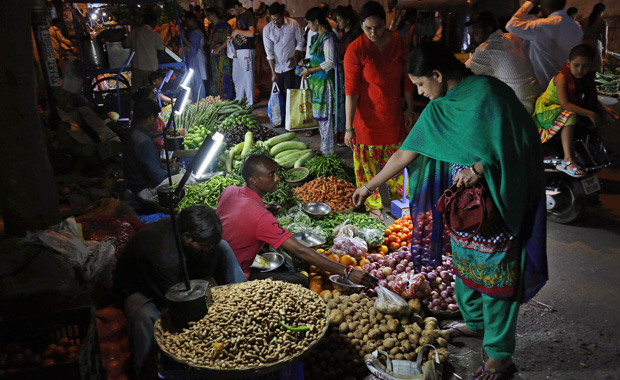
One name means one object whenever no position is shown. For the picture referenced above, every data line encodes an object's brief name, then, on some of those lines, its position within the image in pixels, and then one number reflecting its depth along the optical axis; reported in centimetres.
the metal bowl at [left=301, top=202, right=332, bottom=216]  524
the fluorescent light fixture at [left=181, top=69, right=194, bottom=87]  620
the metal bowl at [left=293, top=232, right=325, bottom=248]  444
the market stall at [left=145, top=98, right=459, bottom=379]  298
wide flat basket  211
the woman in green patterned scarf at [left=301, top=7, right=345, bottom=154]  721
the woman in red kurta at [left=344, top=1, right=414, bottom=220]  494
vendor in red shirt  330
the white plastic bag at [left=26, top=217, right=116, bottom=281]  294
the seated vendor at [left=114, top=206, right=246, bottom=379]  273
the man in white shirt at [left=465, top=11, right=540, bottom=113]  524
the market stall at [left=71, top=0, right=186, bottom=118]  893
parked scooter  505
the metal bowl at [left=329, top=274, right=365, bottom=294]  360
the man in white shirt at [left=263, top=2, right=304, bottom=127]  997
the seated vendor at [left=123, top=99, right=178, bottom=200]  524
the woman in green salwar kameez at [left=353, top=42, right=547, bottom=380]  258
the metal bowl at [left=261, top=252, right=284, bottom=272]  395
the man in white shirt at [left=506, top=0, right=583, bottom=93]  564
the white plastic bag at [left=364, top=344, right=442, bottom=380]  283
